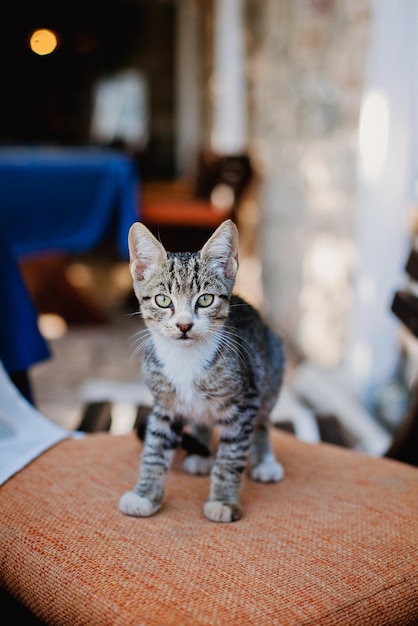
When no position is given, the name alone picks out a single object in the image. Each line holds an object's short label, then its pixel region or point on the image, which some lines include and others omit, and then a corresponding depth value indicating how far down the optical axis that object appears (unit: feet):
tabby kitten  4.01
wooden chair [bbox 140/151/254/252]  15.57
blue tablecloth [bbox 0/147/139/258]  12.77
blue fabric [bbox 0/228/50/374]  5.62
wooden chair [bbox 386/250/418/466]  5.22
